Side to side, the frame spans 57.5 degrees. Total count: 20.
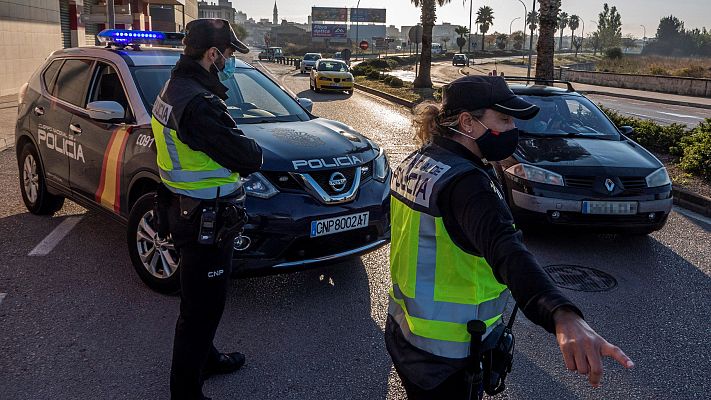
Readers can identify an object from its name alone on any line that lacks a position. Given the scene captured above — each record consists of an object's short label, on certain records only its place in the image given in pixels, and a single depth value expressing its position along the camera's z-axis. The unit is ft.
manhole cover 17.43
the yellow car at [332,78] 89.35
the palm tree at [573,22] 499.92
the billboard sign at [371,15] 419.33
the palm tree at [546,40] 54.95
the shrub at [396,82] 105.09
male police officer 9.98
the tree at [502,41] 402.31
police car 14.64
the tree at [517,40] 450.30
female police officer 6.16
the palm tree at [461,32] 273.42
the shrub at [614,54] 226.91
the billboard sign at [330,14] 414.62
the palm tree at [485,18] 409.69
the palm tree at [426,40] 98.68
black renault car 20.18
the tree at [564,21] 457.39
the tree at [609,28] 431.02
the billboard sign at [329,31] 369.50
